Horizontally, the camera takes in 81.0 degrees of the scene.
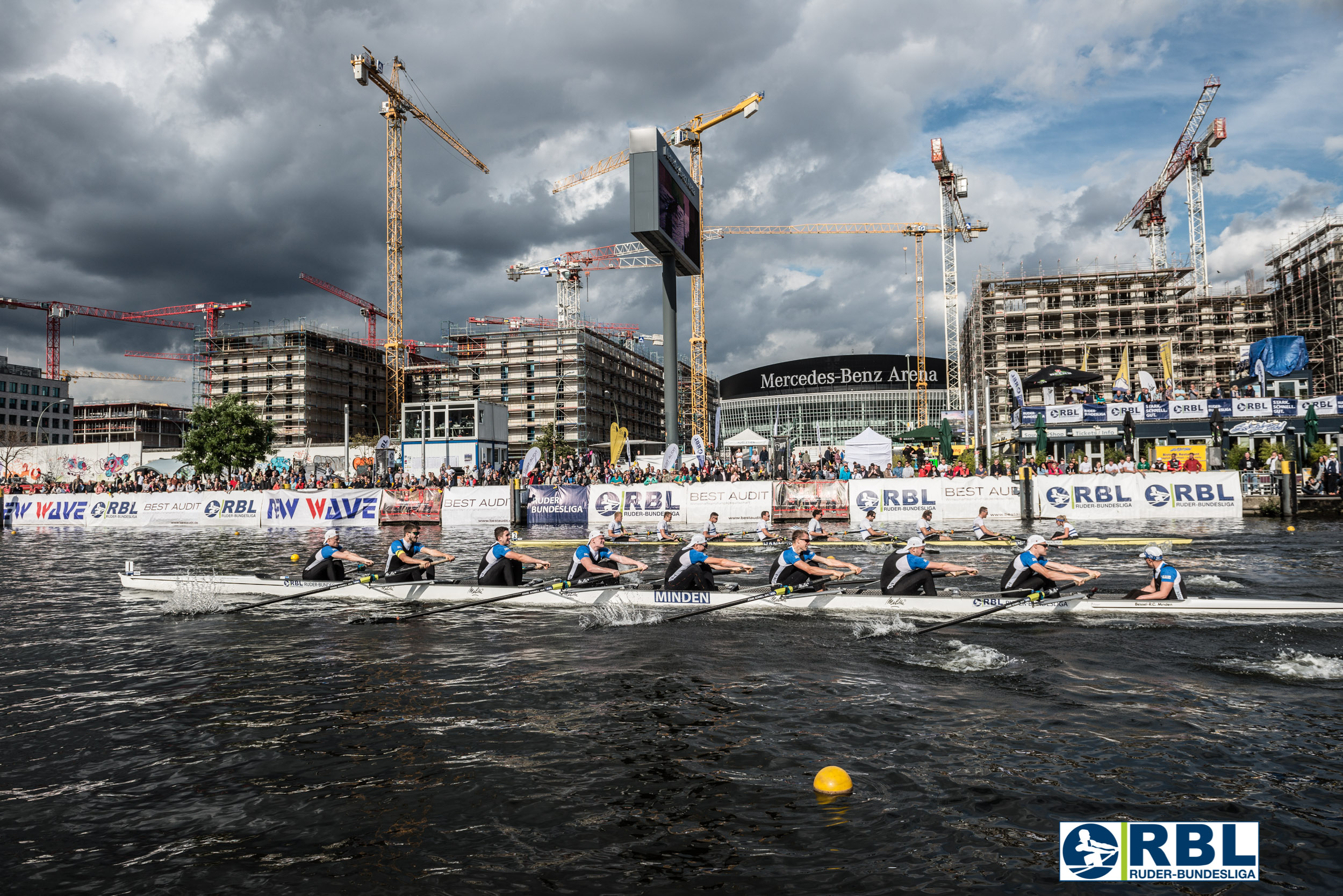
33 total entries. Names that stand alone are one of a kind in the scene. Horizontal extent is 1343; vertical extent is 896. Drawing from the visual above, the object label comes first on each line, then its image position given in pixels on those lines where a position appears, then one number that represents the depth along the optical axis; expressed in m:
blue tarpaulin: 54.12
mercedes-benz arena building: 147.12
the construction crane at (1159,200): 106.12
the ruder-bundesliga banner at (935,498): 33.56
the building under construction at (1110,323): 95.12
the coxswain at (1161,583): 13.78
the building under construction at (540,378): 122.06
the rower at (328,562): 18.03
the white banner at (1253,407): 47.72
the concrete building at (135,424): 165.12
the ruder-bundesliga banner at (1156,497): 31.91
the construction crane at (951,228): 109.69
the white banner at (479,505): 38.94
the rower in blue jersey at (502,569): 16.69
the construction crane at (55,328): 159.12
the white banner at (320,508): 39.38
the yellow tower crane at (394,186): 99.94
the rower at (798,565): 15.90
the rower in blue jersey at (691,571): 15.82
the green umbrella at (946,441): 41.91
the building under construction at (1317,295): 79.12
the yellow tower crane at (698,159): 87.12
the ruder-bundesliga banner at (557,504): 38.50
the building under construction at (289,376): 119.38
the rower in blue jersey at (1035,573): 14.47
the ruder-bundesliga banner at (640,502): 36.75
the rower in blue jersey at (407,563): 17.36
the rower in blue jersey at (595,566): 16.66
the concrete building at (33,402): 148.62
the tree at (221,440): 67.69
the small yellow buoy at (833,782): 7.19
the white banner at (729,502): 35.50
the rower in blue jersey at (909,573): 15.00
